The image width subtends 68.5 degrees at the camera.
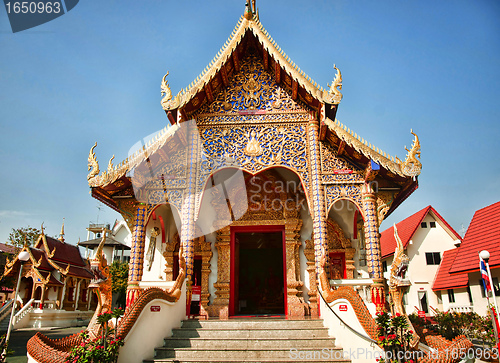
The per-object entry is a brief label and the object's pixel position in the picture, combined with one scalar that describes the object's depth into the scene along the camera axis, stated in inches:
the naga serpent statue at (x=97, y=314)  201.0
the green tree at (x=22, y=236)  839.7
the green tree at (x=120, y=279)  844.6
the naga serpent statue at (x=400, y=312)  196.1
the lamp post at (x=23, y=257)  268.2
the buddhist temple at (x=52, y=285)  668.1
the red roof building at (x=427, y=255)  730.2
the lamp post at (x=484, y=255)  261.6
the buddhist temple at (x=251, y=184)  320.8
